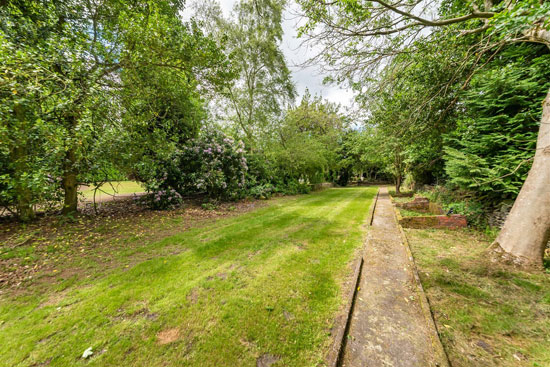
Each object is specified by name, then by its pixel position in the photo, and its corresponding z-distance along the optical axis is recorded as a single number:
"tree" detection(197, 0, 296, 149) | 10.81
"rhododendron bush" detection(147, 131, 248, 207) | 7.88
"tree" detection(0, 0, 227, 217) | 3.72
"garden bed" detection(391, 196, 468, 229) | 5.13
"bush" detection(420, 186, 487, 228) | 4.95
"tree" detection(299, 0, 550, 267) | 2.95
